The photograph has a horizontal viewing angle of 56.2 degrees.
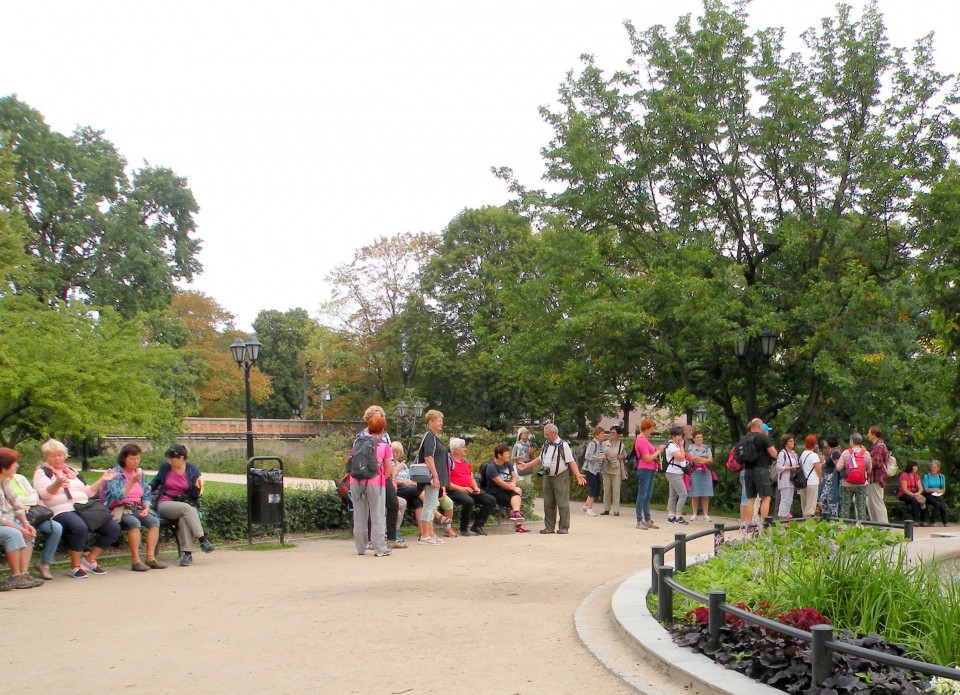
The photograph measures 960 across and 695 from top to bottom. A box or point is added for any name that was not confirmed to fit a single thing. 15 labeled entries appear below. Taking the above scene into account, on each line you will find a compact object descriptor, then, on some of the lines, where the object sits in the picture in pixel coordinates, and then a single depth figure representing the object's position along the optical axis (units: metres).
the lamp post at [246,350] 19.17
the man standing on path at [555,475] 13.98
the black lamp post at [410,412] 36.88
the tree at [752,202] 19.47
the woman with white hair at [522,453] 16.70
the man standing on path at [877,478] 16.06
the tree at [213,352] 55.12
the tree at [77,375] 14.77
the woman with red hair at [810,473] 15.43
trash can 12.46
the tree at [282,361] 81.88
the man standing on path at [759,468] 14.24
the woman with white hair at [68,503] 9.76
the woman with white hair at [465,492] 13.98
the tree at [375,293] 50.75
